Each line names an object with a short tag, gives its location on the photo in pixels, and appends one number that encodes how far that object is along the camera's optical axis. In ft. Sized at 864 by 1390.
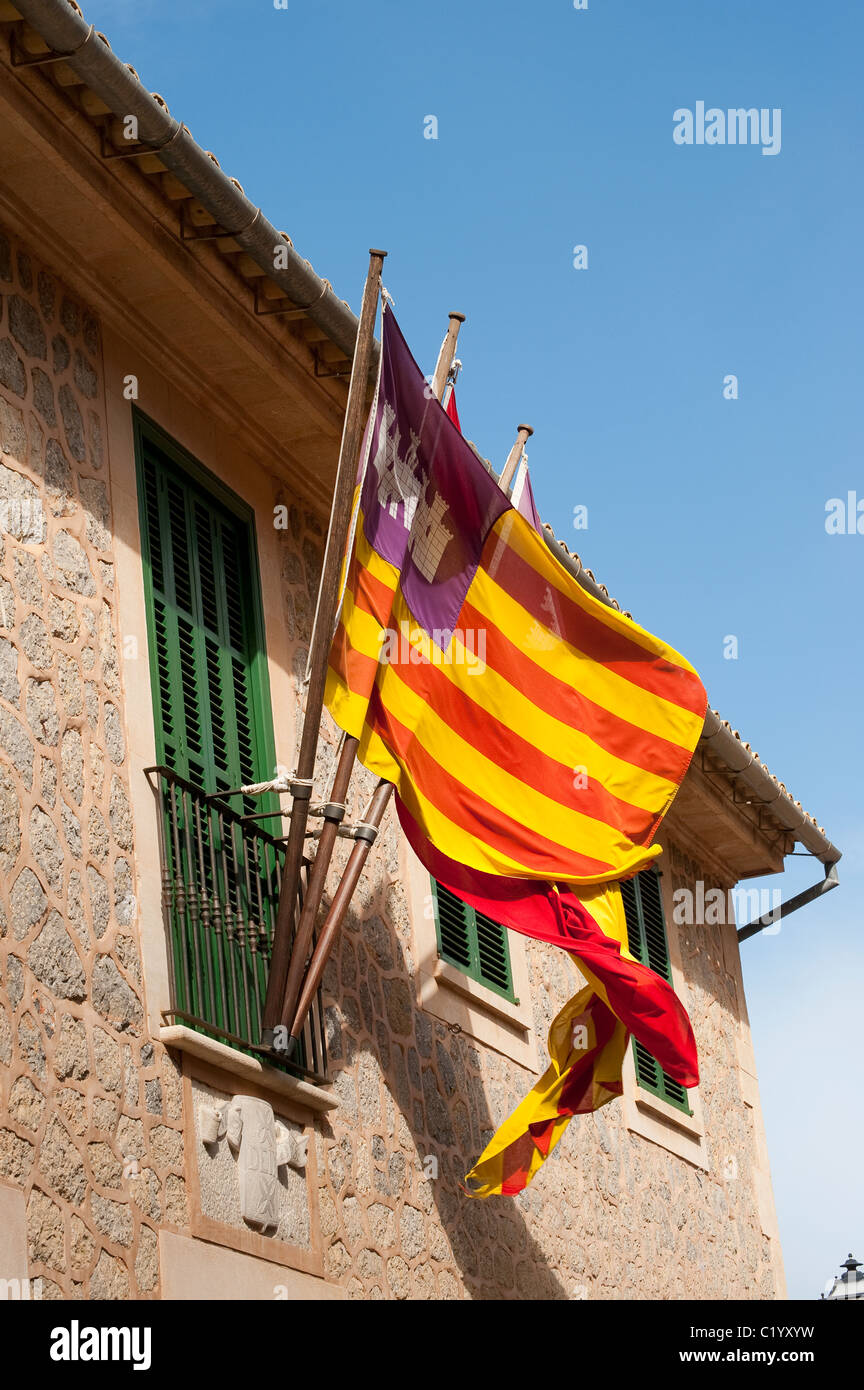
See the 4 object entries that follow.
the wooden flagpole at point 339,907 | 26.58
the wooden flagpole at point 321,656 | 26.53
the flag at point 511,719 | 27.89
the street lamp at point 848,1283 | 51.13
